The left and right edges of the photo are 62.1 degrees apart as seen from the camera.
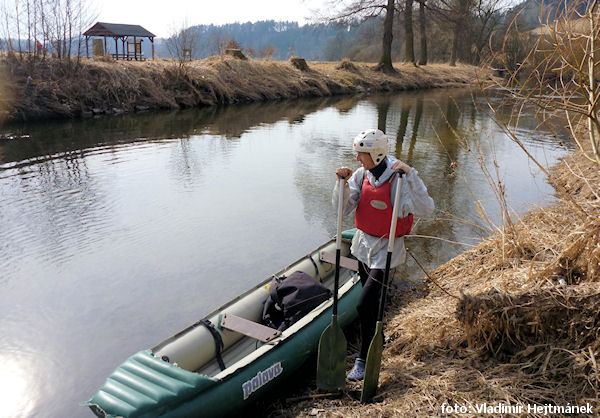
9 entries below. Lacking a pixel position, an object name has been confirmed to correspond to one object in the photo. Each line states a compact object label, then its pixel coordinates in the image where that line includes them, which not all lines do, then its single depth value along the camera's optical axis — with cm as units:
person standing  342
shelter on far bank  2464
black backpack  427
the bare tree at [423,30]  3048
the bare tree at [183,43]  2012
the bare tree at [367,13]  2952
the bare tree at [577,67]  288
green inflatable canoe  308
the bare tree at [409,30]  2898
